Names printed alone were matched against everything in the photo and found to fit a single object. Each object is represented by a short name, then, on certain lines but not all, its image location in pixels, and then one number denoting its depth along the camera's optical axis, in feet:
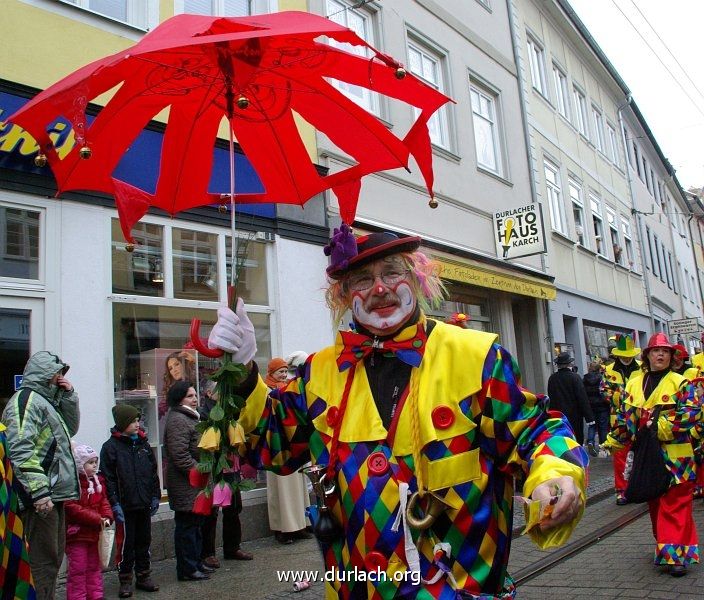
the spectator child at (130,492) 17.87
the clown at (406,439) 7.09
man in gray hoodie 14.26
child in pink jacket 16.33
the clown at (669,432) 17.16
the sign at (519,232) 43.02
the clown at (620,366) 29.91
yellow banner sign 36.91
